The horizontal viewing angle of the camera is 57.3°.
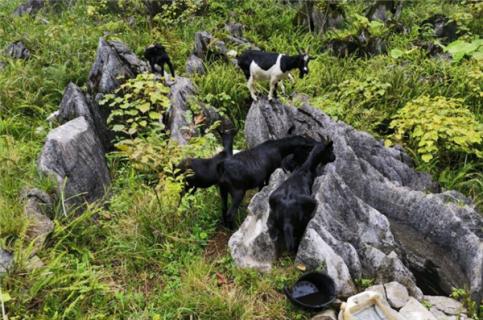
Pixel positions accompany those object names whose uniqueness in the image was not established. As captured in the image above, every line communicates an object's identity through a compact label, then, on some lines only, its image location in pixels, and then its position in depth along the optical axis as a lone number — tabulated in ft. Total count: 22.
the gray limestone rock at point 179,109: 21.37
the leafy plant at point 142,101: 18.12
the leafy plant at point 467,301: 12.87
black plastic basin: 12.82
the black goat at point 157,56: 25.34
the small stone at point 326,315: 12.27
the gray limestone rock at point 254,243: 14.61
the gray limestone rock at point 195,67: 27.96
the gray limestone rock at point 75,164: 16.97
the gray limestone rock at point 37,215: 14.08
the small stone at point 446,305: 13.06
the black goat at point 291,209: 14.39
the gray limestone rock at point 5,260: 12.72
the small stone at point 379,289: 13.06
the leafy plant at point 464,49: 27.99
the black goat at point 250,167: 16.02
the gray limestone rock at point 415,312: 12.34
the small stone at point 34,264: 12.92
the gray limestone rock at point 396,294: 12.89
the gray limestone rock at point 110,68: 23.27
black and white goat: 20.16
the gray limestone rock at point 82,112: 22.00
